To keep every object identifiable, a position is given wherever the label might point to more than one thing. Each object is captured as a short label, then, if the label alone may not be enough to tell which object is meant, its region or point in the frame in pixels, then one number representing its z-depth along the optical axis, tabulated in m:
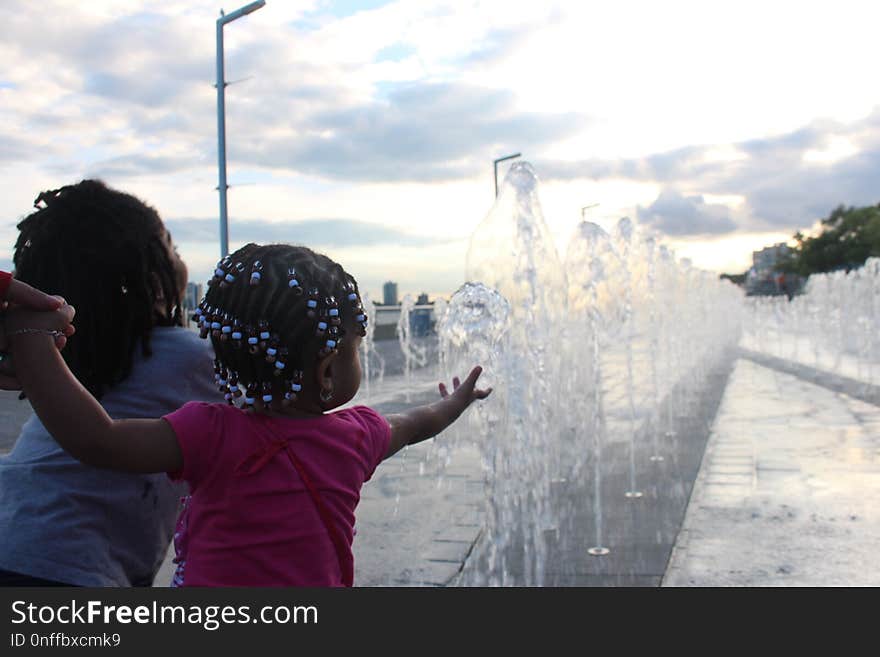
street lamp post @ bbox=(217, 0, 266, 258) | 13.61
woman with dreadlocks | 1.80
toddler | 1.62
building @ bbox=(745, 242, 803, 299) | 107.06
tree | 79.00
